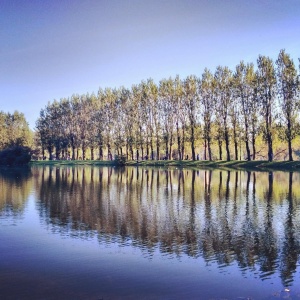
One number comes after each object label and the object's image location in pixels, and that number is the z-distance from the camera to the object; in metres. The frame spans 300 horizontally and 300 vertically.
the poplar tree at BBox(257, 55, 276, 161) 83.31
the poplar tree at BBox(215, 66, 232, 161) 92.69
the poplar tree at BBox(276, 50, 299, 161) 78.19
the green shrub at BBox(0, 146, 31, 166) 97.19
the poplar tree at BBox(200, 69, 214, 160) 96.38
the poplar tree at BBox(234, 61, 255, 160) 87.56
